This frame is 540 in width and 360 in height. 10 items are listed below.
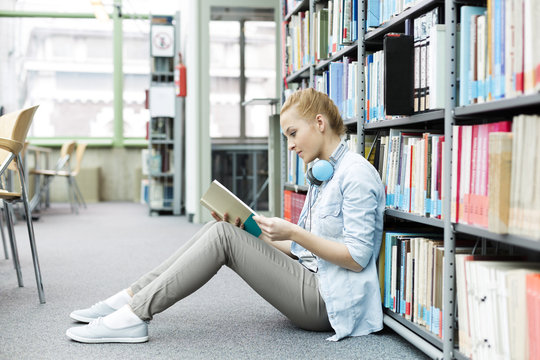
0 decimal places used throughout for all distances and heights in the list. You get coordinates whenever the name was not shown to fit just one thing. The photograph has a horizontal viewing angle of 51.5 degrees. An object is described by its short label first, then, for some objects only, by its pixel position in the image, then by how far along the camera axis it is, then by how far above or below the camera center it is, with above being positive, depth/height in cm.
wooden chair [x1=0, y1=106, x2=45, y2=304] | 213 +3
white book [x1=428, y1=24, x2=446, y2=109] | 149 +24
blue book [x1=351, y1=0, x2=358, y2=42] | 212 +51
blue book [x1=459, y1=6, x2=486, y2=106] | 135 +27
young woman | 168 -31
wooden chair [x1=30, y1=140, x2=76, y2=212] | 640 -6
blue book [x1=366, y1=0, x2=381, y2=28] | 195 +50
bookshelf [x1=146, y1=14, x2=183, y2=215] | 616 +35
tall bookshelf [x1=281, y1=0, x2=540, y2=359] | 125 +10
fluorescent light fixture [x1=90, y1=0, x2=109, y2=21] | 731 +197
